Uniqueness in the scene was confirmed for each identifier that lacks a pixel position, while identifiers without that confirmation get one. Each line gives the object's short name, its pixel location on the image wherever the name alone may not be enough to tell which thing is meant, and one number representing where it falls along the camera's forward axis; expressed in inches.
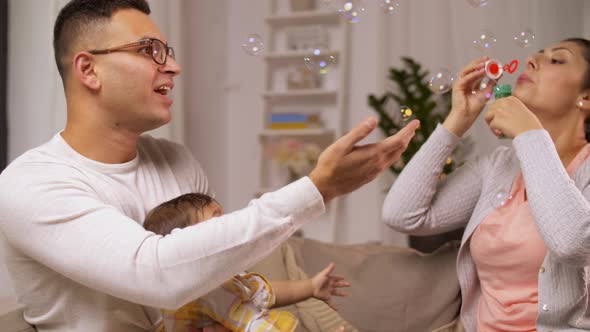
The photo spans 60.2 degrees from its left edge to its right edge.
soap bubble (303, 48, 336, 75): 57.7
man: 34.6
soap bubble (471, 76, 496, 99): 60.8
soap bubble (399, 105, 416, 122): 54.0
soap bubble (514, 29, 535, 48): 60.1
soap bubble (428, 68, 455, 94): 59.1
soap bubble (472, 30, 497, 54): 61.8
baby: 41.8
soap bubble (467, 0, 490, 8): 60.3
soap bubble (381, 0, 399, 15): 58.2
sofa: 60.6
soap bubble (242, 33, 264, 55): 61.4
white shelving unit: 156.9
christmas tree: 126.2
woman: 46.5
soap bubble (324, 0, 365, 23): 57.0
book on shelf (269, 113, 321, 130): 159.8
